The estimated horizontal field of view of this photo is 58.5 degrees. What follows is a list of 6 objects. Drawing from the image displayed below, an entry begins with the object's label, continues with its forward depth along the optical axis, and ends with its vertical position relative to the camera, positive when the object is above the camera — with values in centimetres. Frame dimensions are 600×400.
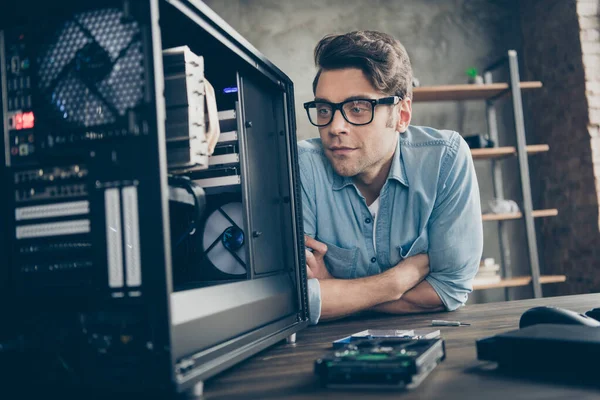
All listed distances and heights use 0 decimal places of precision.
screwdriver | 90 -16
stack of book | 316 -28
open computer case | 46 +5
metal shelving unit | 321 +44
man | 138 +12
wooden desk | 48 -15
